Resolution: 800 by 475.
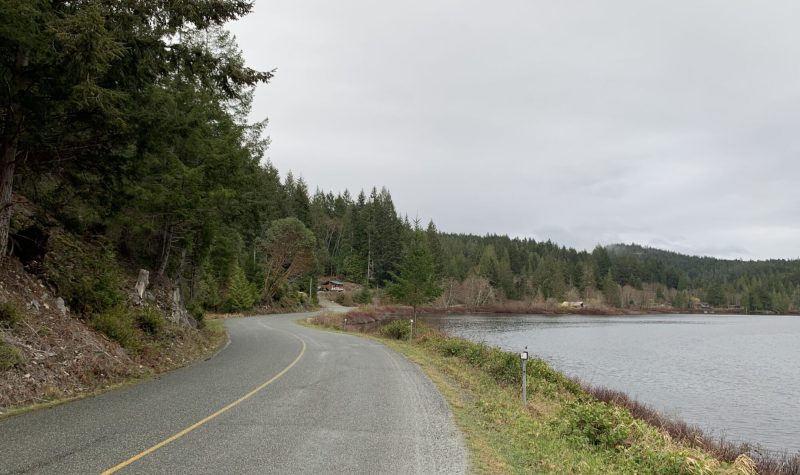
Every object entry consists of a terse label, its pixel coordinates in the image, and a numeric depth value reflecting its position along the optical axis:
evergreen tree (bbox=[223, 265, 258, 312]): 54.12
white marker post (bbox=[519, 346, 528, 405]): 12.36
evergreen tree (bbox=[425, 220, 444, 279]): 109.01
